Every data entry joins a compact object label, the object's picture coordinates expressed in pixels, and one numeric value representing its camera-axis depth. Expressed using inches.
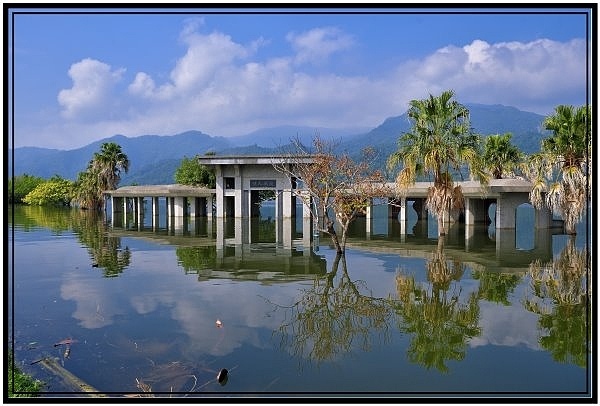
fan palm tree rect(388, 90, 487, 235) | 871.1
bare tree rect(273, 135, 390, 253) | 719.1
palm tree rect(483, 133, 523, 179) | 1334.9
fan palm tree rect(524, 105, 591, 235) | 826.2
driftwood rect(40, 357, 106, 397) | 250.1
